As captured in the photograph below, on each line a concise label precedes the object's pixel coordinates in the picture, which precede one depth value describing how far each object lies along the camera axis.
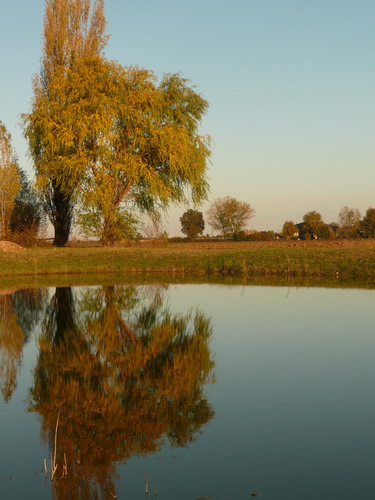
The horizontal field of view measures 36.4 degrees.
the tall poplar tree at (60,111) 38.22
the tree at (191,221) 149.25
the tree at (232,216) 114.00
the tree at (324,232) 106.00
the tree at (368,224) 88.66
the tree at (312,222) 114.63
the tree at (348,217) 133.25
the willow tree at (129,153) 38.50
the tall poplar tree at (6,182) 42.31
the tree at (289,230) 113.46
